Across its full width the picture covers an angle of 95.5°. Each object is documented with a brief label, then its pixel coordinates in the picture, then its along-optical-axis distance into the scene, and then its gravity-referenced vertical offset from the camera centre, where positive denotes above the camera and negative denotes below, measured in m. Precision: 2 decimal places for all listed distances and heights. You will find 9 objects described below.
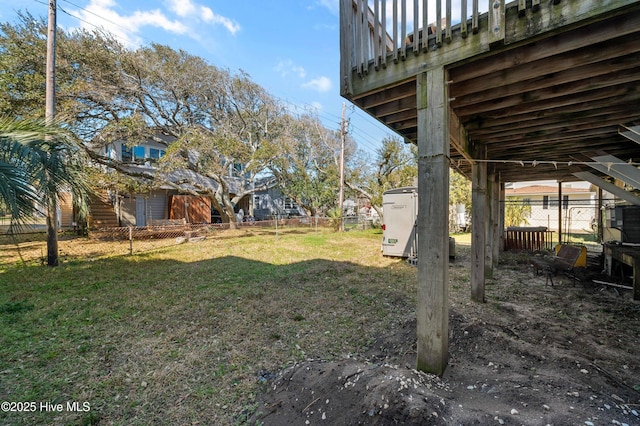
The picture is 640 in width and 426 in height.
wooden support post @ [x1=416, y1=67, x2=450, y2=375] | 2.42 -0.15
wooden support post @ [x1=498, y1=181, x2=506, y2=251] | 8.98 -0.14
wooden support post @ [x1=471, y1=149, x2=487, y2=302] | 4.60 -0.30
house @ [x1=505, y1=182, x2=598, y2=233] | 16.41 +0.63
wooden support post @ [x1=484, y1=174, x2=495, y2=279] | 6.34 -0.70
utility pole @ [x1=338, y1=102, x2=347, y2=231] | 15.62 +2.50
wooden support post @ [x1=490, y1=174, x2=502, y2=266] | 6.66 -0.10
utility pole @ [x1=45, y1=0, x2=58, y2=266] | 6.80 +3.01
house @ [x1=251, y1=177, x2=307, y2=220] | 23.38 +0.59
